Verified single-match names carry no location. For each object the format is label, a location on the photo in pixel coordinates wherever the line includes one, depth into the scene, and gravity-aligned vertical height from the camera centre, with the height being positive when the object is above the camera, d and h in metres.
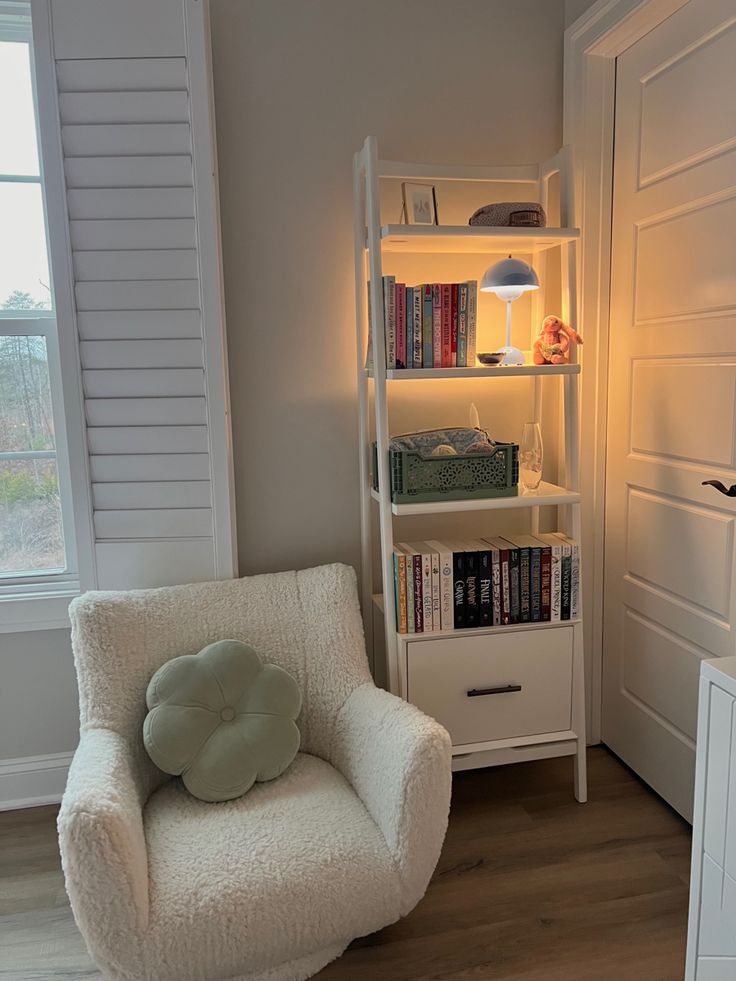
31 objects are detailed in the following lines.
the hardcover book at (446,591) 1.97 -0.56
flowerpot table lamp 1.93 +0.27
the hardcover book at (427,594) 1.96 -0.56
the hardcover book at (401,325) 1.88 +0.15
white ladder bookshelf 1.91 -0.68
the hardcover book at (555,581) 2.03 -0.56
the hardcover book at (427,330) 1.90 +0.13
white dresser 1.20 -0.77
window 2.01 +0.06
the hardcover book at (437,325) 1.90 +0.14
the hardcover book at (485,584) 1.99 -0.55
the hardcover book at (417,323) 1.89 +0.15
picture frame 1.99 +0.48
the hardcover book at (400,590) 1.94 -0.55
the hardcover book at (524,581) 2.01 -0.55
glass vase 2.07 -0.22
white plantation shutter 1.81 +0.29
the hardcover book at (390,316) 1.88 +0.17
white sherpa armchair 1.29 -0.89
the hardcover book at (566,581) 2.04 -0.56
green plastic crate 1.92 -0.25
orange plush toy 2.00 +0.10
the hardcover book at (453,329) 1.91 +0.13
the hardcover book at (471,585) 1.99 -0.55
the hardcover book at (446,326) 1.91 +0.14
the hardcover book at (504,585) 2.00 -0.56
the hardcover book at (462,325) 1.91 +0.14
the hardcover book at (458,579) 1.98 -0.53
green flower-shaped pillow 1.63 -0.76
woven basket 1.96 +0.44
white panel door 1.74 -0.03
